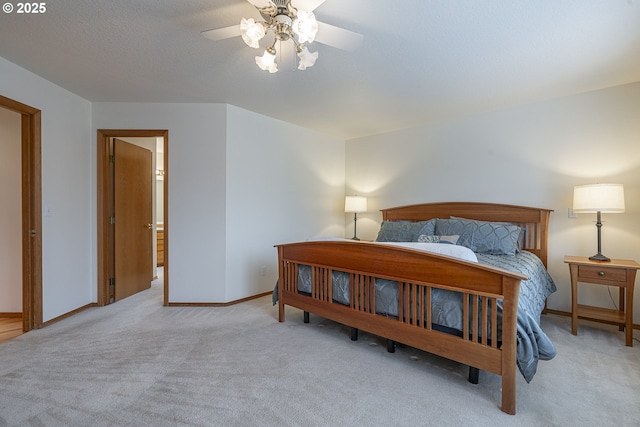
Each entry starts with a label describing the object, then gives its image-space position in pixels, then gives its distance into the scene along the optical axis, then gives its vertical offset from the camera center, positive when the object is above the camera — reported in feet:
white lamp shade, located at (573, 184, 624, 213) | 8.07 +0.31
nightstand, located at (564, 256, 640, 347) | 7.66 -1.98
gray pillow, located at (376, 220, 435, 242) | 11.07 -0.87
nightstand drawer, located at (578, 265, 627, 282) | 7.82 -1.77
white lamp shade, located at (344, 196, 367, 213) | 14.29 +0.18
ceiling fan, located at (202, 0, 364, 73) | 4.86 +3.23
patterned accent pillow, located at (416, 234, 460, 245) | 9.81 -1.06
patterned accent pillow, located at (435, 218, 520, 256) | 9.41 -0.91
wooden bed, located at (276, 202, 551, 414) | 5.17 -1.92
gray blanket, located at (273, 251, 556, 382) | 5.15 -2.13
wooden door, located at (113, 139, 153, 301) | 11.64 -0.53
